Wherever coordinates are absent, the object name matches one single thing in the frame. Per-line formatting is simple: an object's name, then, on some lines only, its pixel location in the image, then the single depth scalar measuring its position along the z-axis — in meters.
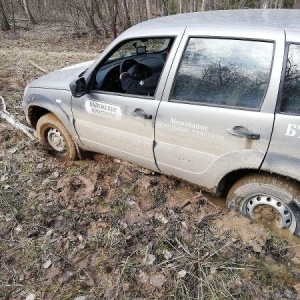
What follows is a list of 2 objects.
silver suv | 2.29
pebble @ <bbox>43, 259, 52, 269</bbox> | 2.71
